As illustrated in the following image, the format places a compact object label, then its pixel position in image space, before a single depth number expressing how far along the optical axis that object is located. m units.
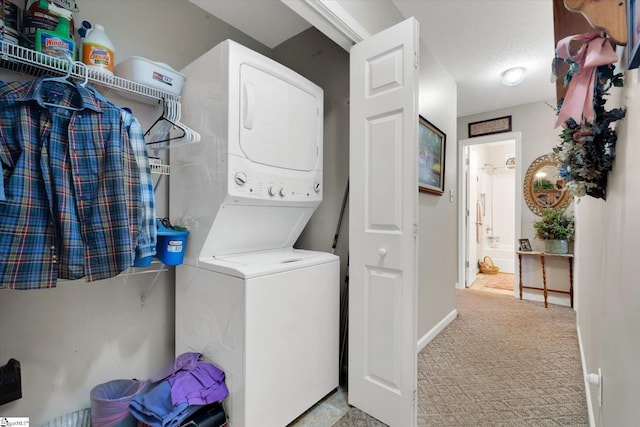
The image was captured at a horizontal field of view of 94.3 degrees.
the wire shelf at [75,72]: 1.13
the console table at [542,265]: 3.57
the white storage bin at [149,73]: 1.44
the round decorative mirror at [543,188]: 3.74
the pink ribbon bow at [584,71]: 0.81
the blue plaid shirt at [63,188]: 1.05
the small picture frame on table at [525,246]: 3.90
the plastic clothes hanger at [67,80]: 1.13
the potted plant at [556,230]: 3.55
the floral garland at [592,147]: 0.90
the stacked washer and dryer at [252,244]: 1.40
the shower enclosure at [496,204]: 5.64
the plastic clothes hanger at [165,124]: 1.64
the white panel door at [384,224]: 1.52
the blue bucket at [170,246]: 1.49
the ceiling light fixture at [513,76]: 2.98
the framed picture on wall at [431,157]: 2.46
